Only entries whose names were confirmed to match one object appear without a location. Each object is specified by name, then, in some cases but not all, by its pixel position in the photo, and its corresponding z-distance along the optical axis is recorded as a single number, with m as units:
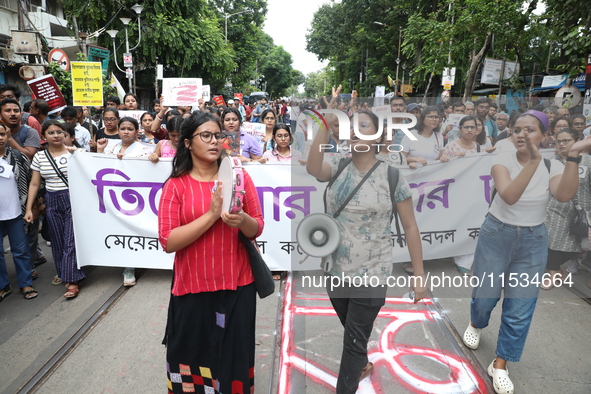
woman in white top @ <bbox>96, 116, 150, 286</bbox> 4.34
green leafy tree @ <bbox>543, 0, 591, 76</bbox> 6.29
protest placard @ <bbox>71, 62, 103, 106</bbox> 6.48
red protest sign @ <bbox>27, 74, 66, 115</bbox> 6.21
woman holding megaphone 2.14
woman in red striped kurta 2.00
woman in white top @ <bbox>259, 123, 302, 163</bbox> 4.96
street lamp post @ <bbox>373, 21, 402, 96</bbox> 24.77
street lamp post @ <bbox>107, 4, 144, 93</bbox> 15.20
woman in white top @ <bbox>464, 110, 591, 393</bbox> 2.28
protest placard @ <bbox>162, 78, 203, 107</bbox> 7.64
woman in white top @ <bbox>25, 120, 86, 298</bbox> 4.03
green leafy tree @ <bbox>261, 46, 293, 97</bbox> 65.44
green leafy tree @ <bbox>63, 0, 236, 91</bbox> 19.25
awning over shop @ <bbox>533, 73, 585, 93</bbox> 10.02
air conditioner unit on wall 12.18
